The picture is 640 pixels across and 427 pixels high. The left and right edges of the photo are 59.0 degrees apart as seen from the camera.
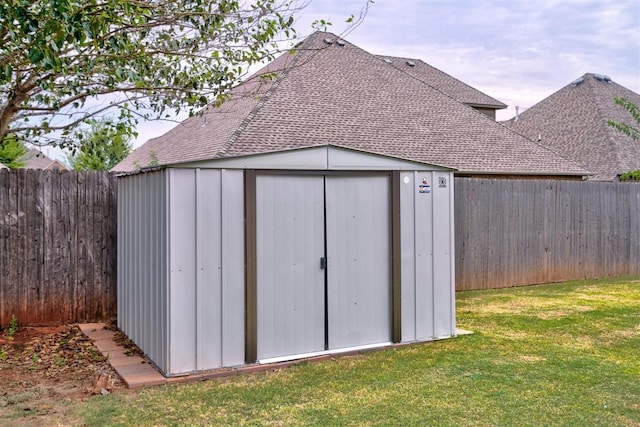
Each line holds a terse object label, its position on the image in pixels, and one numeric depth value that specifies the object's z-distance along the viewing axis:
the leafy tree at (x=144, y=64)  5.62
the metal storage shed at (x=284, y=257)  5.23
